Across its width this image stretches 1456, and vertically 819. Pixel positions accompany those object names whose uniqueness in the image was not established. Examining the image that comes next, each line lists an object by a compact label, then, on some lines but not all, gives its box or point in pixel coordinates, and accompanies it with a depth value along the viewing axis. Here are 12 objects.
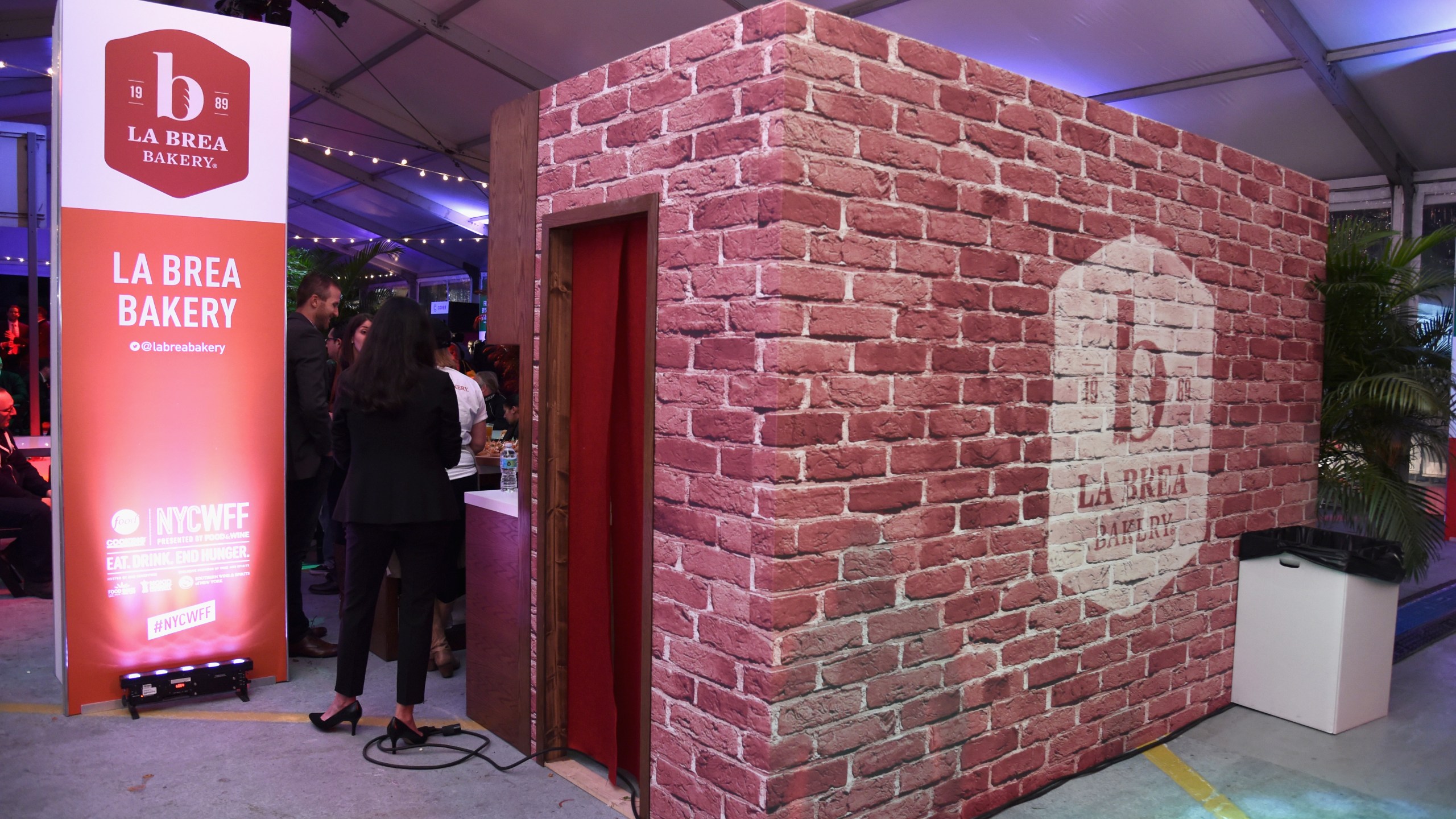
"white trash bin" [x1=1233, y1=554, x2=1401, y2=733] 3.67
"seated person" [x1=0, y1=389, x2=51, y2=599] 5.25
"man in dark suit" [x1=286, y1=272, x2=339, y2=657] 4.28
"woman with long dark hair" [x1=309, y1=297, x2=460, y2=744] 3.30
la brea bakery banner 3.62
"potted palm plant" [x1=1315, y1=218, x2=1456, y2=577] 4.27
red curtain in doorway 3.01
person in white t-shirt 4.24
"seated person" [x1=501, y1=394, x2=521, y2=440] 5.55
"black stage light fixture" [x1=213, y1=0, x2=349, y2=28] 6.37
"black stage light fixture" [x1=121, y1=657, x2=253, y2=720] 3.70
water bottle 4.02
